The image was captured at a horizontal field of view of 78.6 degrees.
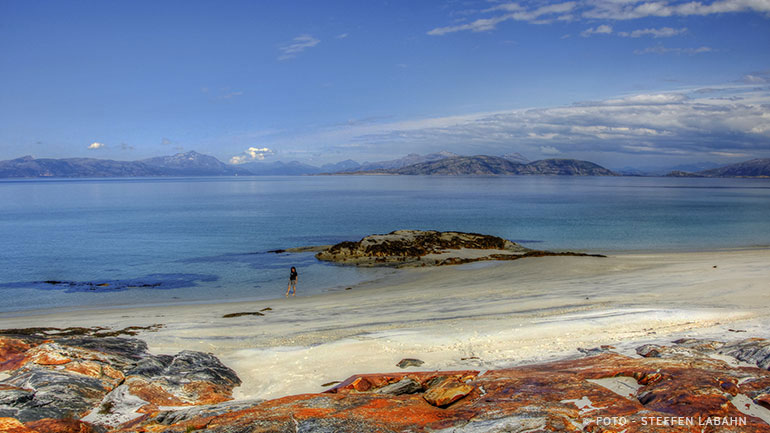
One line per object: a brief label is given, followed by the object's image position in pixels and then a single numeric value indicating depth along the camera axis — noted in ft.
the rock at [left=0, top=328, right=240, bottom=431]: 27.20
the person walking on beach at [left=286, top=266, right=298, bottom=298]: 81.61
